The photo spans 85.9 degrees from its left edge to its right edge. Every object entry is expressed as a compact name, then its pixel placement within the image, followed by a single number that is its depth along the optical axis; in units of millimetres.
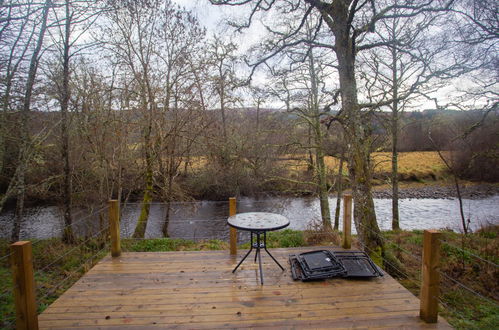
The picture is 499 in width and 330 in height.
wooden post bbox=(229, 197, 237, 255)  3758
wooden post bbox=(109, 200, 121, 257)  3740
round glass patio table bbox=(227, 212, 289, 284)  3049
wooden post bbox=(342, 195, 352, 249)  3867
